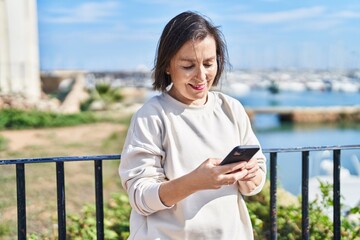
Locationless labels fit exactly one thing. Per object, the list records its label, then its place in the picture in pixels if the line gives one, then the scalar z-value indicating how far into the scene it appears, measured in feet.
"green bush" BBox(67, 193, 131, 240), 10.85
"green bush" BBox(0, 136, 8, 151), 37.91
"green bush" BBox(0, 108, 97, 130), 51.68
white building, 67.46
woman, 4.90
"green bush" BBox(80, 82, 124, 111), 75.56
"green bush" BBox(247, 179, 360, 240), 10.27
